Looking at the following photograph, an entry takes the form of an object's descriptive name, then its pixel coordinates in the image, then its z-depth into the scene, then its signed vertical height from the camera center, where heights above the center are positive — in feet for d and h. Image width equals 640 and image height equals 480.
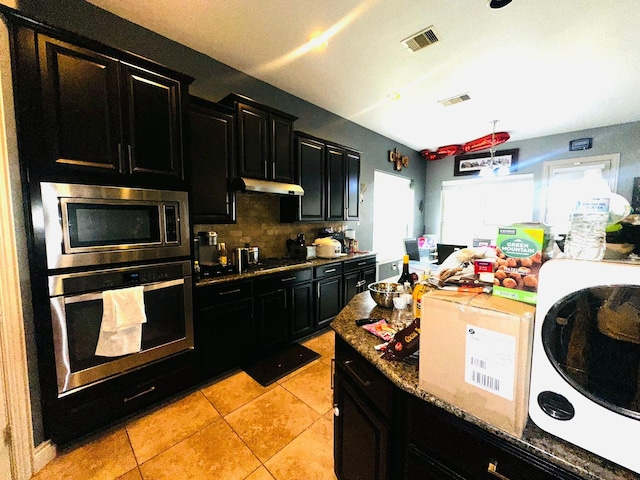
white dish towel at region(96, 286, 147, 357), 5.16 -2.11
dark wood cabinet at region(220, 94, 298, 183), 7.89 +2.76
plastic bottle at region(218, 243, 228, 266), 8.06 -0.98
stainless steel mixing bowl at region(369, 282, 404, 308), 4.75 -1.39
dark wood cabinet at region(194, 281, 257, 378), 6.73 -3.00
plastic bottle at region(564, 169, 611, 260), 2.14 -0.03
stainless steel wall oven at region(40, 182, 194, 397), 4.76 -1.13
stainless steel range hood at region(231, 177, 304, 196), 7.66 +1.16
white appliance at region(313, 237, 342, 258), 10.71 -1.09
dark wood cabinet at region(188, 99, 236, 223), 6.91 +1.72
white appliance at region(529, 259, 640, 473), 1.75 -1.09
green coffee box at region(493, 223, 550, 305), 2.28 -0.38
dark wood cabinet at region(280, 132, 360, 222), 9.92 +1.73
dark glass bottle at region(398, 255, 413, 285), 5.14 -1.17
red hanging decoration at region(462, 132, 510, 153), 14.76 +4.88
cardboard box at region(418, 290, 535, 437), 2.02 -1.17
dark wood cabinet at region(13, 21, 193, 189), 4.46 +2.25
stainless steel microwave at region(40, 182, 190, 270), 4.70 -0.05
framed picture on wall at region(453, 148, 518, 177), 15.87 +3.97
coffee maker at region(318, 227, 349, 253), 11.73 -0.64
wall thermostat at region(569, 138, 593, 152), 13.52 +4.22
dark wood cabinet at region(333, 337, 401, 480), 2.99 -2.70
